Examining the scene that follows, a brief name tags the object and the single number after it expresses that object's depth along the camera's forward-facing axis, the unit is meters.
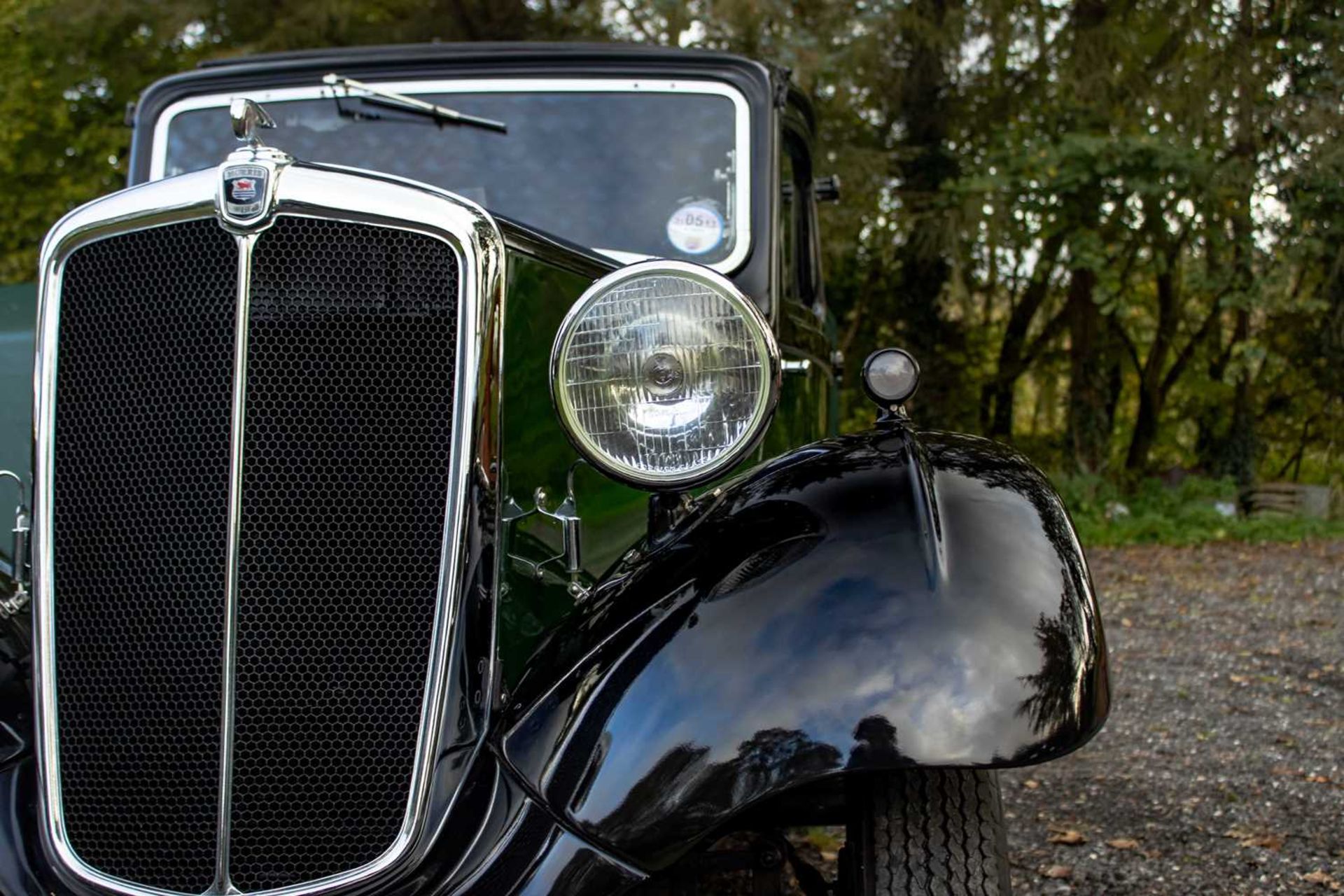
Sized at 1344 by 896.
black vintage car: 1.66
